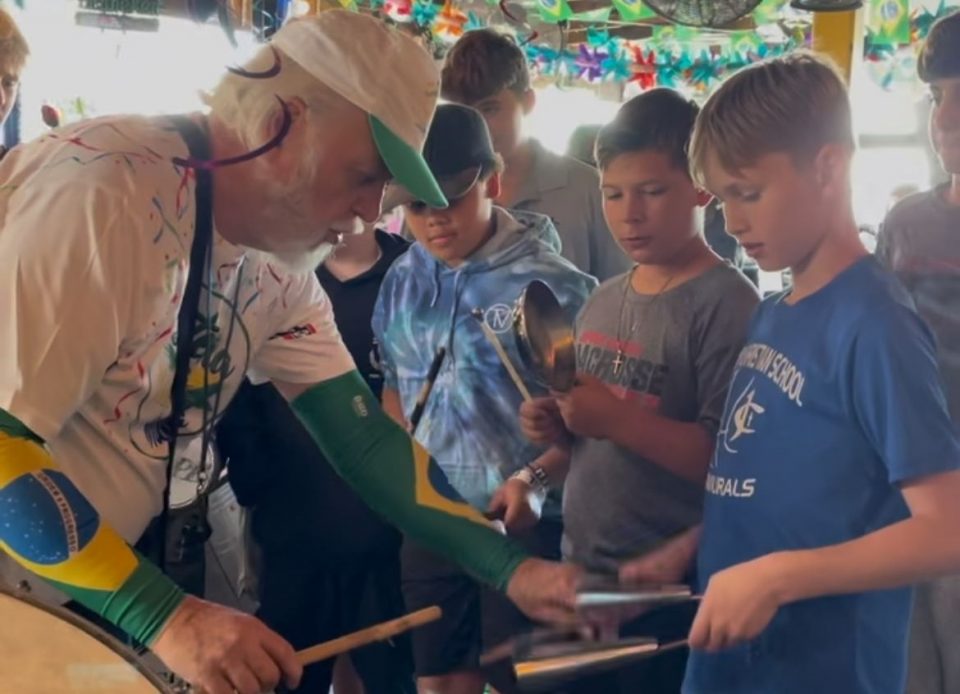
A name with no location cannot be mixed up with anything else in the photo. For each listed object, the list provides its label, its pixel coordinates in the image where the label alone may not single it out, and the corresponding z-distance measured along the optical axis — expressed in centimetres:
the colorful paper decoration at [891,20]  496
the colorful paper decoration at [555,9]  564
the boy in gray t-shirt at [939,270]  180
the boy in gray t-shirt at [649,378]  137
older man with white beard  103
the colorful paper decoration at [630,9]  529
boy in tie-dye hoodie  175
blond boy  101
